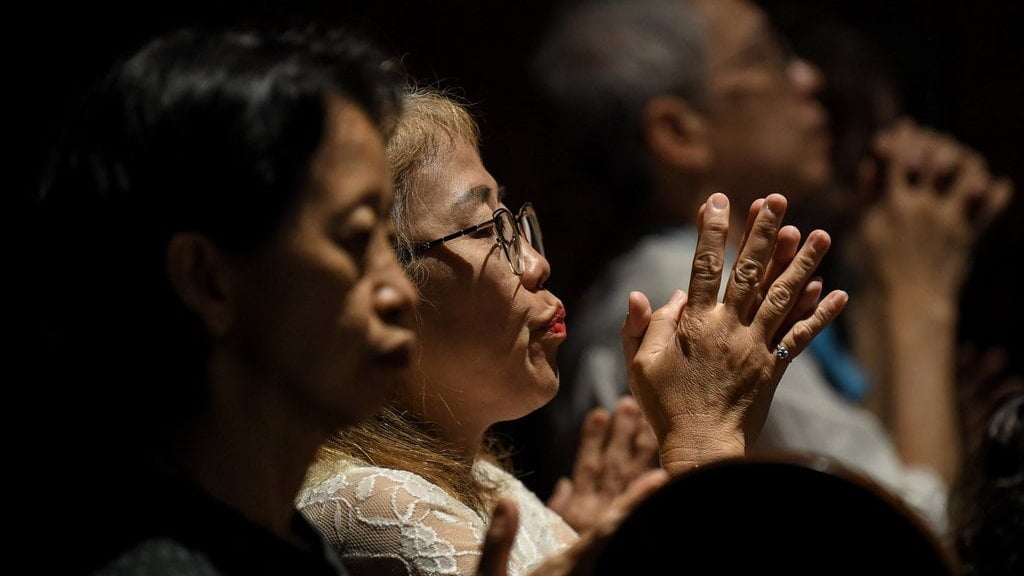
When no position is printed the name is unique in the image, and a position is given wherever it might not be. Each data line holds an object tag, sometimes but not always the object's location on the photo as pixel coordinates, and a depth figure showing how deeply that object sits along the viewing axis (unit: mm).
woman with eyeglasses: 3755
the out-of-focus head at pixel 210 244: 3531
